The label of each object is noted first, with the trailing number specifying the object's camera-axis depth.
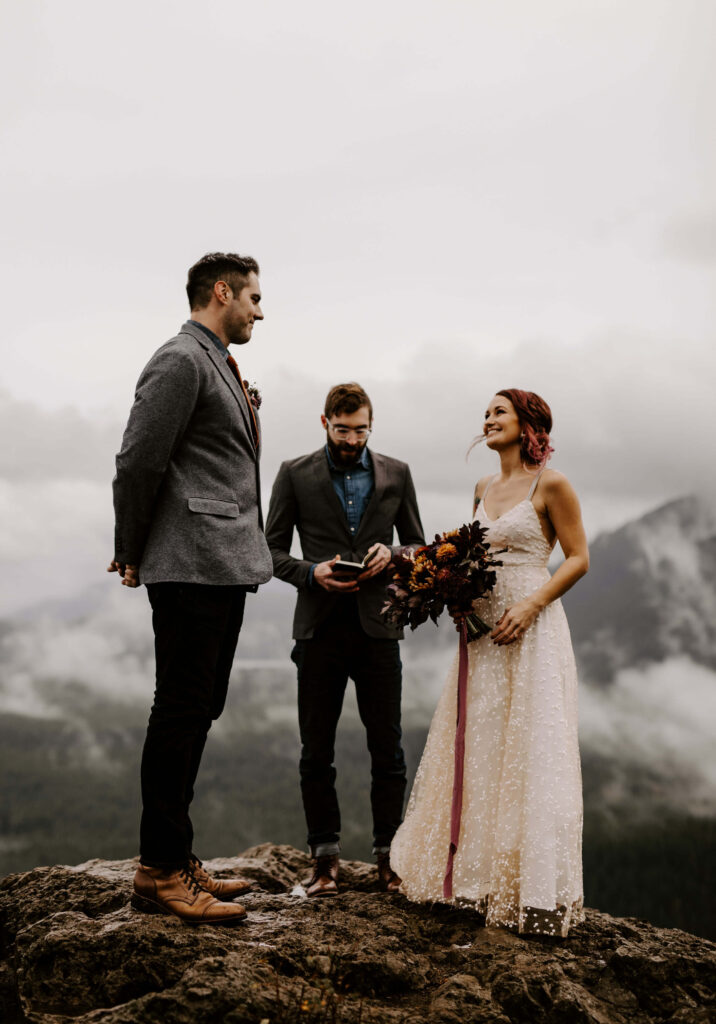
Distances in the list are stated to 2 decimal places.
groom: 4.29
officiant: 5.63
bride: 4.77
